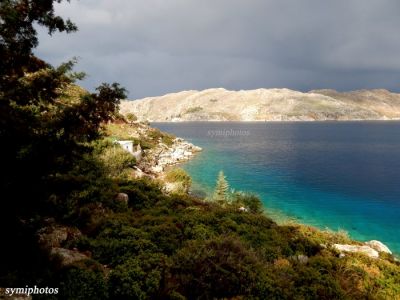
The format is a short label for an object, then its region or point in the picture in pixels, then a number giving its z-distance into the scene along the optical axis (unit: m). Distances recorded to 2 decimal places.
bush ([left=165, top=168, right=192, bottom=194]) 44.59
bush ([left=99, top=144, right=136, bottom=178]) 36.16
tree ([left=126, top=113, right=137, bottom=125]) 90.34
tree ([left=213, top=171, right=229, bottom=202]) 38.08
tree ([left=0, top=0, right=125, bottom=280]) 8.58
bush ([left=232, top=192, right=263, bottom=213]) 34.84
